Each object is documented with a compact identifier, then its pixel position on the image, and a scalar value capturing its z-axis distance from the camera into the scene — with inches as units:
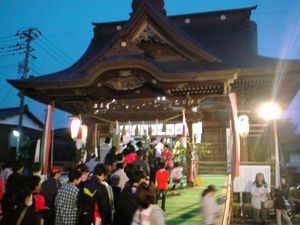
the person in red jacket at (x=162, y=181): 268.9
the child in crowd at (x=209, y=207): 187.8
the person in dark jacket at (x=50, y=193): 175.0
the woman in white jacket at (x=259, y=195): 351.5
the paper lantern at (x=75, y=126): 420.5
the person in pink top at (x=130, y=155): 271.5
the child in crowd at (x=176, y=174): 340.2
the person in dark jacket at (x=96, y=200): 158.1
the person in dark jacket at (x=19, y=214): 115.2
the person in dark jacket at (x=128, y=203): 155.5
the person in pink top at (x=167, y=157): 353.4
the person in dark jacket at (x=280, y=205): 367.6
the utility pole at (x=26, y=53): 669.6
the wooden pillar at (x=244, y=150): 422.5
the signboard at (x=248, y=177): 359.2
